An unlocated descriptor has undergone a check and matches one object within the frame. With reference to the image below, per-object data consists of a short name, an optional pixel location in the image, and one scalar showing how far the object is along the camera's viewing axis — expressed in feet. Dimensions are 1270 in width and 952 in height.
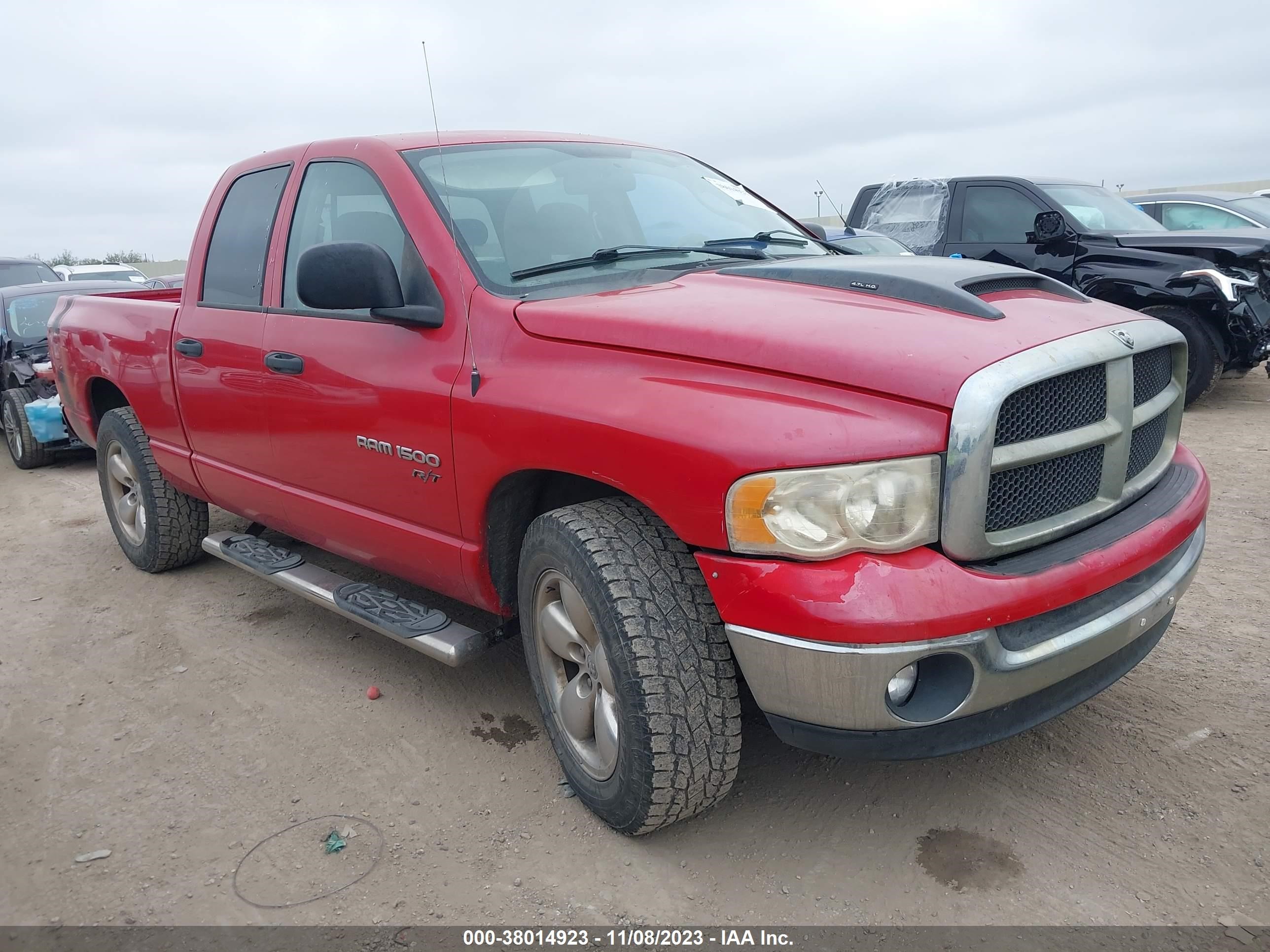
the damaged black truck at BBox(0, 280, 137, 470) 25.72
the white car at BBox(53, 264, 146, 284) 53.67
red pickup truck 6.67
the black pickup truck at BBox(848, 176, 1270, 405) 23.89
